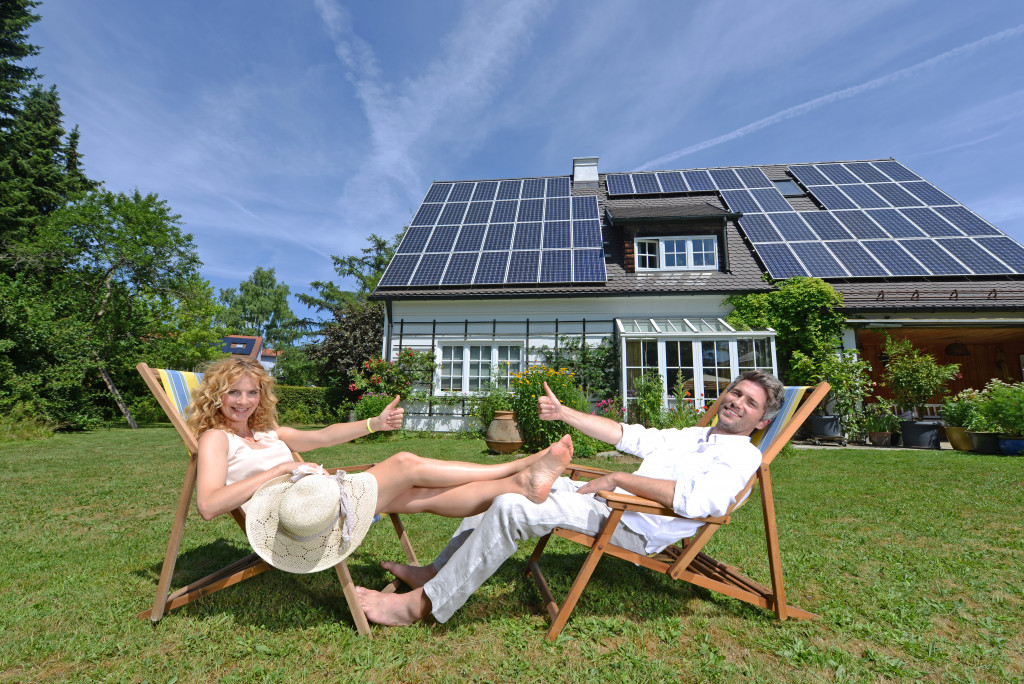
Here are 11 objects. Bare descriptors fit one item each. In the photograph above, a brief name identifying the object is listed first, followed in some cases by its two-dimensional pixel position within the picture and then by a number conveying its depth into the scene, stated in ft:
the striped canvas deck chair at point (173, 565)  6.44
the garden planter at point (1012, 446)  22.97
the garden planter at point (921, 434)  27.66
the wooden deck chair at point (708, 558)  6.41
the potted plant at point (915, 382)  27.83
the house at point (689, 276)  32.19
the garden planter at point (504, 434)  25.35
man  6.28
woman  6.35
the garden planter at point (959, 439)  25.85
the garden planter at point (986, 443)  23.91
